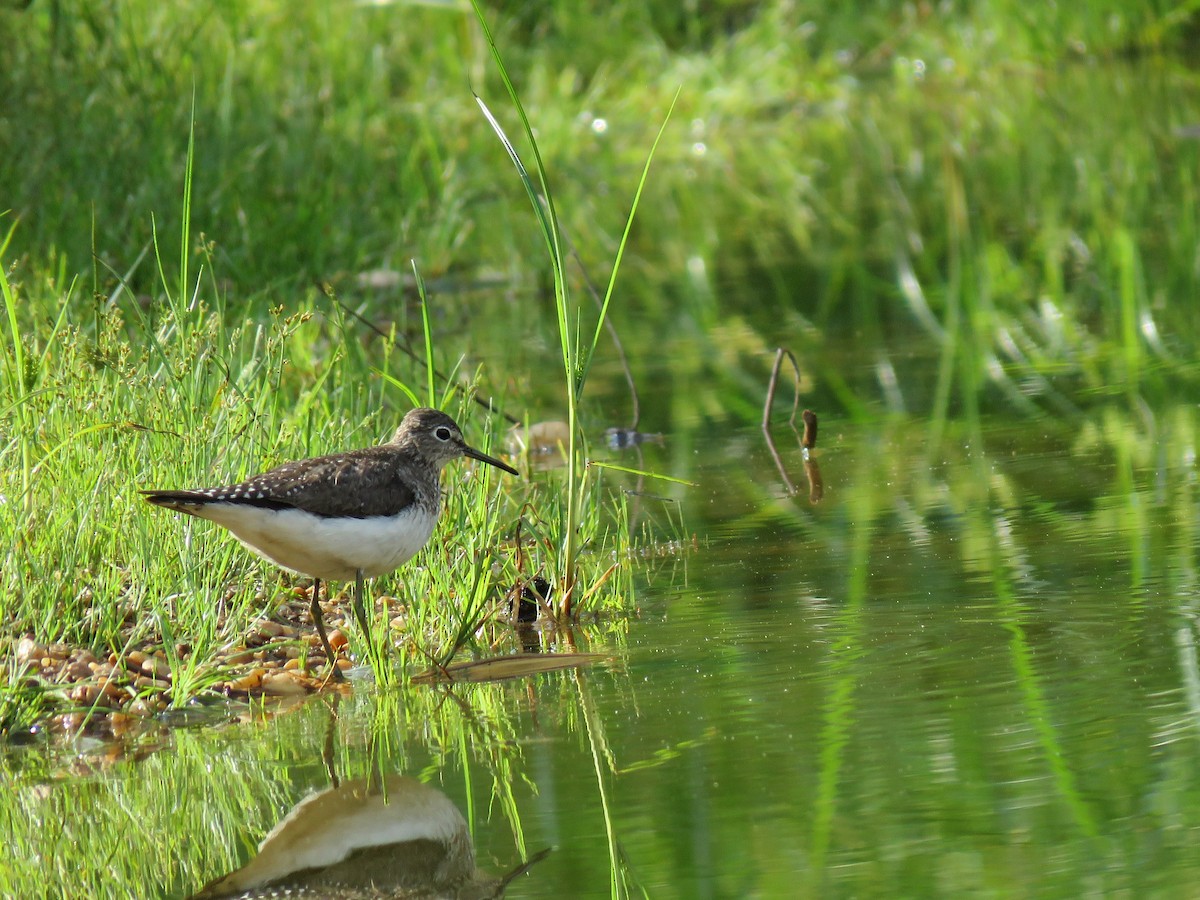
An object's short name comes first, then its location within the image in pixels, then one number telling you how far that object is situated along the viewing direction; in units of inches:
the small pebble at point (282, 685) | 393.1
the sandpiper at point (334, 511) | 370.6
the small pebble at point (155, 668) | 396.8
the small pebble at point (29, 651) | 386.3
